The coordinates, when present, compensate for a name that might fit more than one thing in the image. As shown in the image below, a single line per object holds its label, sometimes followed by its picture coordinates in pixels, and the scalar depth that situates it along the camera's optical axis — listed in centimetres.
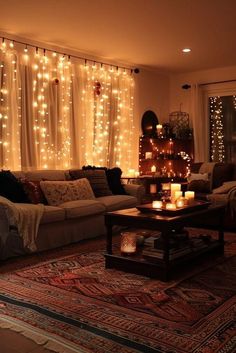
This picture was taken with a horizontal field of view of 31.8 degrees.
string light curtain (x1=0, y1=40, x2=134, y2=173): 523
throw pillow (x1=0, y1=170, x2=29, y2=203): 439
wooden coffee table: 332
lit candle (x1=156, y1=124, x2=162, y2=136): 721
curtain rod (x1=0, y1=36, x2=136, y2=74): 523
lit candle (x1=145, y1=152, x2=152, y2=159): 713
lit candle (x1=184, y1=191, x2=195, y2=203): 402
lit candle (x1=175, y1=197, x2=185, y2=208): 382
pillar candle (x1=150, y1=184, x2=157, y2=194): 663
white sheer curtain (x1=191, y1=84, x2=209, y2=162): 740
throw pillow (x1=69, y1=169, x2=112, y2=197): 546
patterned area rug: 229
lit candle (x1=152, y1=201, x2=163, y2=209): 378
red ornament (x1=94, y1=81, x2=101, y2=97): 632
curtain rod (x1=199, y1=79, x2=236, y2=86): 724
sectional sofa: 400
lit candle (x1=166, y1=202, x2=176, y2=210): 365
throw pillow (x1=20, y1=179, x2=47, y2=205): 460
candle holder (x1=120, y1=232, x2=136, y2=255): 371
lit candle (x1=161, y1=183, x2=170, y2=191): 432
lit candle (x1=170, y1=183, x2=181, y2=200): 411
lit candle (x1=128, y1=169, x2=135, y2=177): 673
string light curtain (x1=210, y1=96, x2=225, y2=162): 750
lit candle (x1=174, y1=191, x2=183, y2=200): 396
